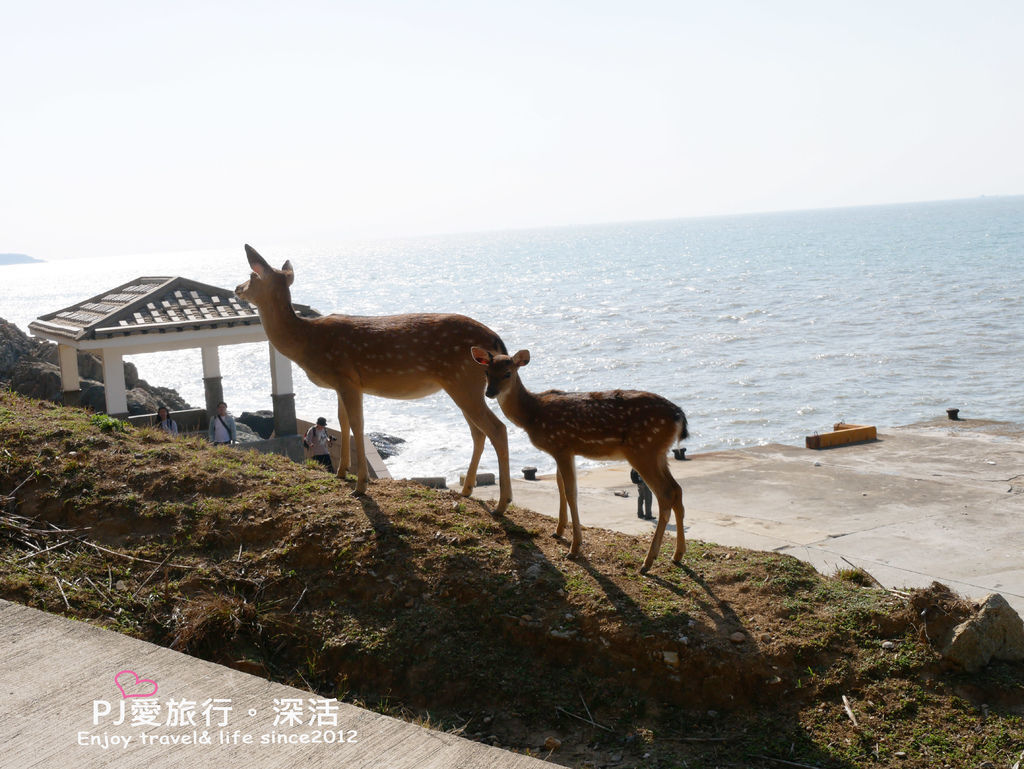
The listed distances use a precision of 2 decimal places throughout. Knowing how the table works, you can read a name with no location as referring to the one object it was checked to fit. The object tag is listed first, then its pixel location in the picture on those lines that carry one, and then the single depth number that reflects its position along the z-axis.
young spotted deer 7.96
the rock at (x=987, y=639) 6.75
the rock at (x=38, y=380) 27.64
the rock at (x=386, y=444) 39.41
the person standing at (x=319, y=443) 15.22
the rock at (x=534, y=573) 7.74
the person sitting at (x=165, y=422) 16.23
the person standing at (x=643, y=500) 19.39
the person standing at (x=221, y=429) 16.61
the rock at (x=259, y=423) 32.66
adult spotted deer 9.04
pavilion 17.72
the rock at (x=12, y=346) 36.06
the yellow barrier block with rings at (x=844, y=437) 30.03
